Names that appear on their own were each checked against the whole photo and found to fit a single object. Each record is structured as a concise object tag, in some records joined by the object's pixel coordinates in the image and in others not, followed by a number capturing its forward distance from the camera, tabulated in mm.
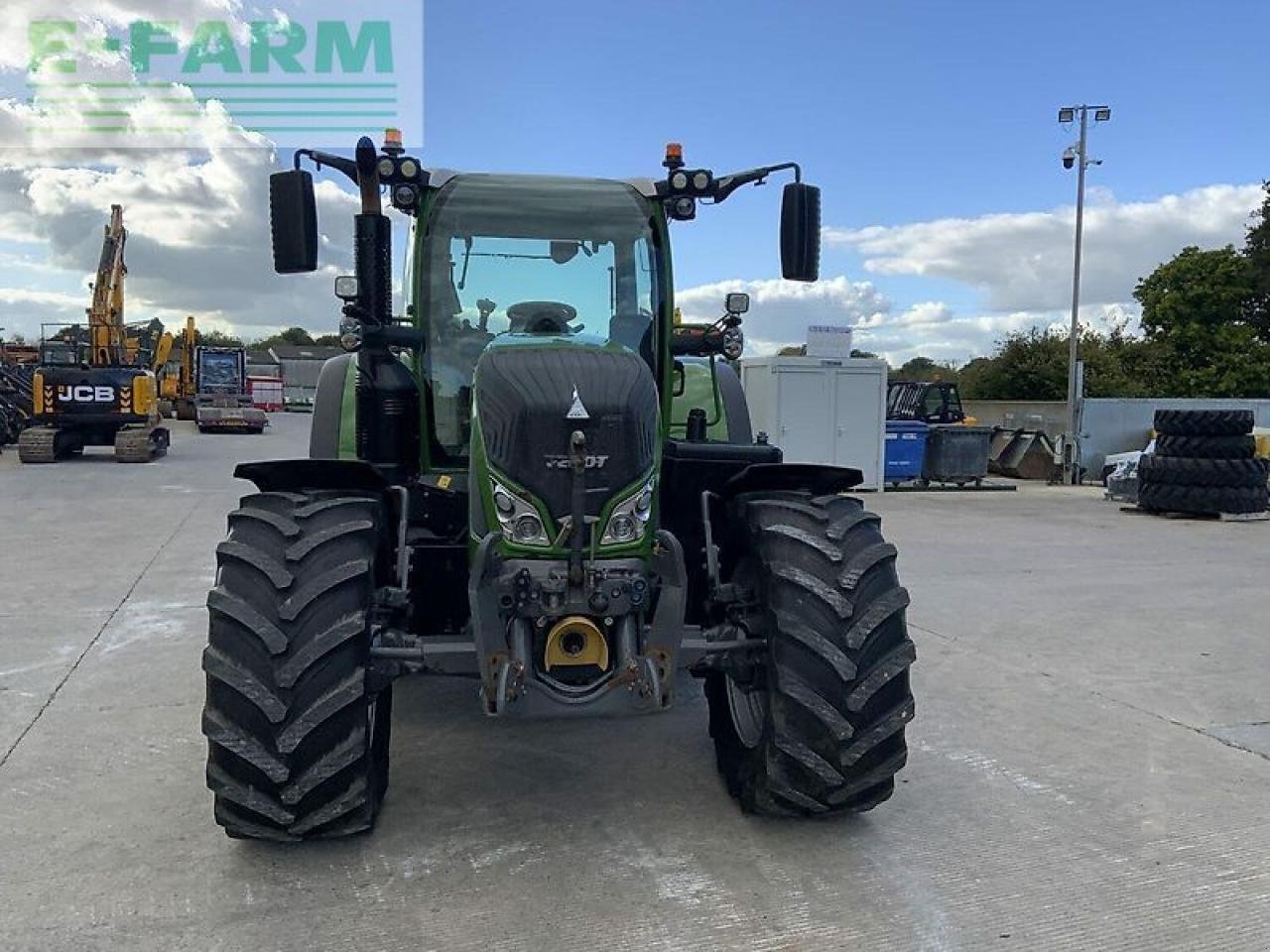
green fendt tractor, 3404
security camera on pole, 23703
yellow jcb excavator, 19219
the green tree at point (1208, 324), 34906
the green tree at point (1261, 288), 36094
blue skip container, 18375
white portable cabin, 17438
